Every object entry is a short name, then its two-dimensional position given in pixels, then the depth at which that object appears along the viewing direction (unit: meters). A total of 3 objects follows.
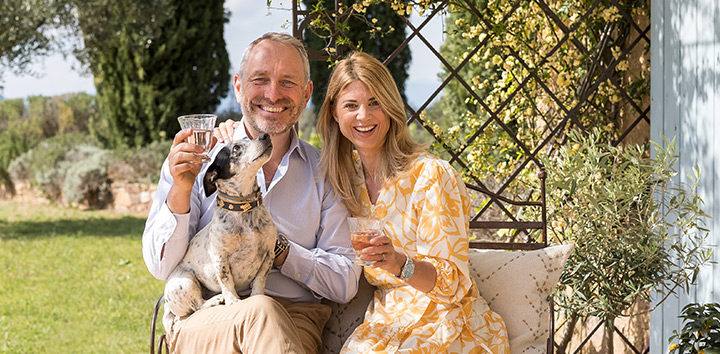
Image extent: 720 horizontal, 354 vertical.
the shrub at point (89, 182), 12.58
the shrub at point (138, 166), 12.53
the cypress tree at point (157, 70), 12.75
